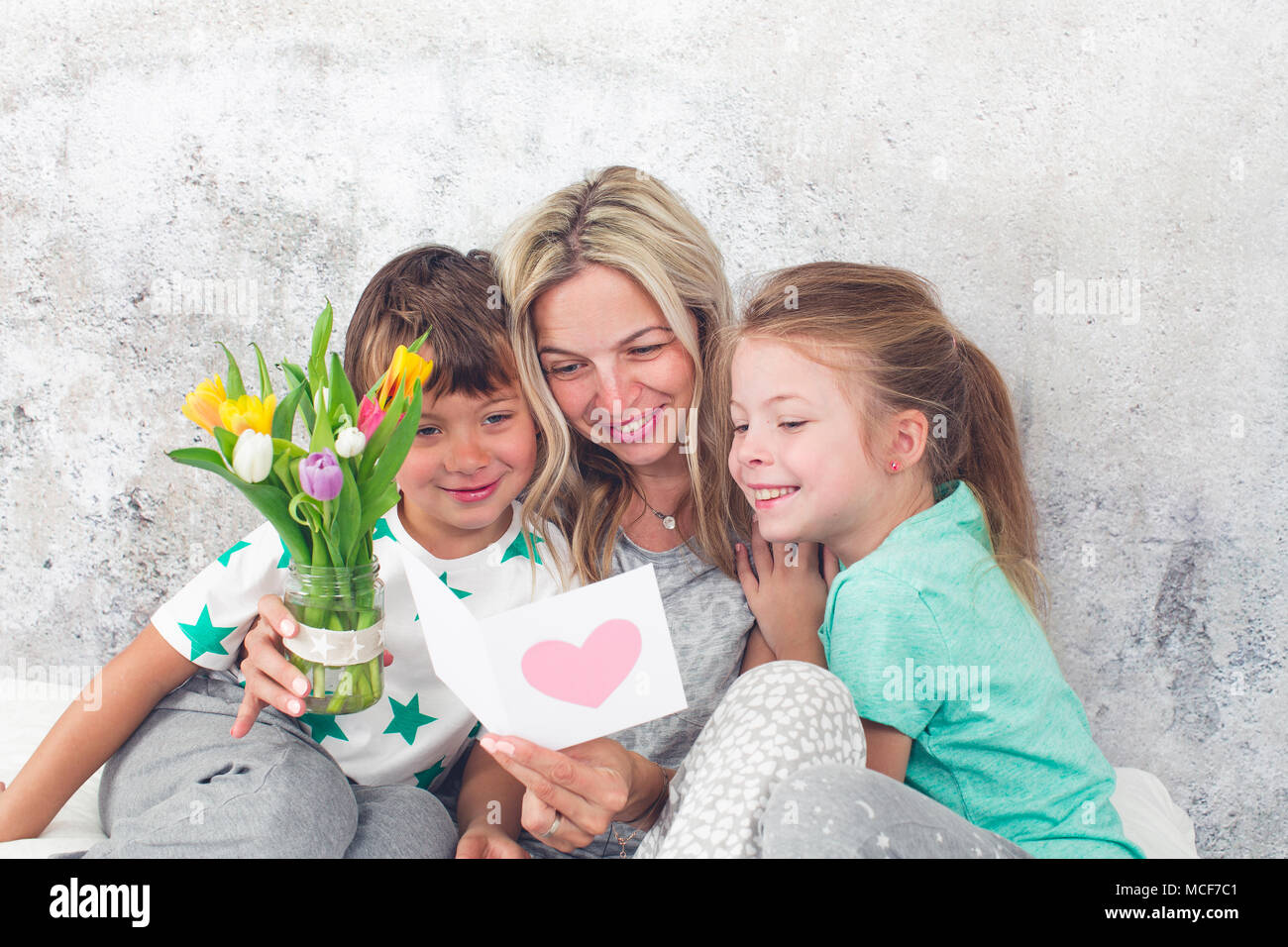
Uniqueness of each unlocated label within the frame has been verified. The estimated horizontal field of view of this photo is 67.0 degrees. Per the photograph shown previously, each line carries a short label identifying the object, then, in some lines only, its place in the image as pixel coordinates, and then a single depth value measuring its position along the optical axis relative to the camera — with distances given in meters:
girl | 1.23
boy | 1.20
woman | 1.42
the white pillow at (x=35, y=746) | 1.22
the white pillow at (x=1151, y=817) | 1.41
